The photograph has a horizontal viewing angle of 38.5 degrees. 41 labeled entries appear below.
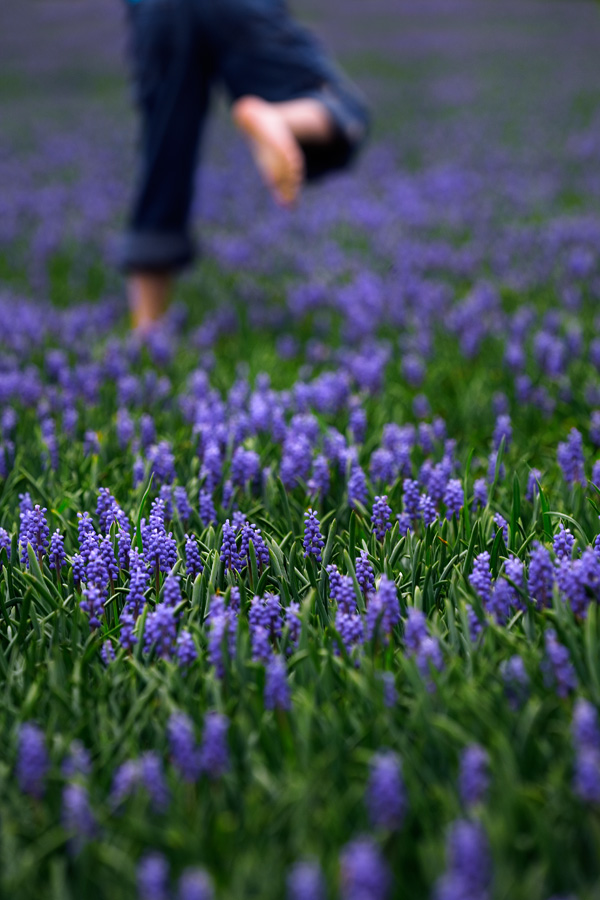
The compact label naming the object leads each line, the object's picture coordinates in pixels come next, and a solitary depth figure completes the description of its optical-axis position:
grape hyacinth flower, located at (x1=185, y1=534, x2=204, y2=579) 2.48
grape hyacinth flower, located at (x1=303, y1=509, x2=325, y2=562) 2.51
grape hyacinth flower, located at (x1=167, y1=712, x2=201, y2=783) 1.67
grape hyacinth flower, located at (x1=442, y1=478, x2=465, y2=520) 2.79
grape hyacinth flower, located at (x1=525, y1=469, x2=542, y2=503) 2.96
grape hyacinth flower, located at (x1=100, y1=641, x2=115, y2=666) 2.13
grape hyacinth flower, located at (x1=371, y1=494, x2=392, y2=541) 2.65
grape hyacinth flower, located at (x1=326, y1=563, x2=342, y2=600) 2.33
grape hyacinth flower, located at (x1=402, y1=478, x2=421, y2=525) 2.80
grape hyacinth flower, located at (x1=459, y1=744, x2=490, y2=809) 1.54
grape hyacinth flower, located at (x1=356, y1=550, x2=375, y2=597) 2.34
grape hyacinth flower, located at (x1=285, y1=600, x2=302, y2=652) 2.16
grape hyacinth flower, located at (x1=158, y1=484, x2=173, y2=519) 2.88
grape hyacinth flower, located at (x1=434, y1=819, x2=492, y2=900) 1.29
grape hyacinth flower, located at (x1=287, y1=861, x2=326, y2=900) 1.27
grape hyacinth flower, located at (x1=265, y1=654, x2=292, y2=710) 1.86
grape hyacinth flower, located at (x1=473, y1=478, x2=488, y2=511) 2.88
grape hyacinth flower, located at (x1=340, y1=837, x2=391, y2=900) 1.29
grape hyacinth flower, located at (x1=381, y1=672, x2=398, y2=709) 1.88
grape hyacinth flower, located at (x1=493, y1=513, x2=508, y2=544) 2.57
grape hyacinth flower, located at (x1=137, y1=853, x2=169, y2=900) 1.35
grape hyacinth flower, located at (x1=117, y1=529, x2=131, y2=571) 2.49
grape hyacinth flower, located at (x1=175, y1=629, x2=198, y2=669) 2.03
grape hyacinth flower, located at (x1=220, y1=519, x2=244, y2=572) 2.49
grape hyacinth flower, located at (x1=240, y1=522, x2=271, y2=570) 2.52
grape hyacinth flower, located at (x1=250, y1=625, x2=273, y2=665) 2.01
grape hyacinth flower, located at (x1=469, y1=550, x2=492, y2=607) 2.21
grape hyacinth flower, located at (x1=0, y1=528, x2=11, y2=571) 2.61
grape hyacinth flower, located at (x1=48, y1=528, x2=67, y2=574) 2.45
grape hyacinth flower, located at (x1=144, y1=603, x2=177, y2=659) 2.07
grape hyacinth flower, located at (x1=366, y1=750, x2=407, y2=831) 1.47
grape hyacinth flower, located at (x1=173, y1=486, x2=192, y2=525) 2.85
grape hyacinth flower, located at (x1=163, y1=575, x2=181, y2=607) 2.23
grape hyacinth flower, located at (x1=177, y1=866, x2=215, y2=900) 1.29
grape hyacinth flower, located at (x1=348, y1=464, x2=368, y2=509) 2.92
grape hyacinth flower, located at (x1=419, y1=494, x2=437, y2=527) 2.77
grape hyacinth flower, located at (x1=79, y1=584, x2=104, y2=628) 2.20
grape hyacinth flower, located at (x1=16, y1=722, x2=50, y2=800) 1.59
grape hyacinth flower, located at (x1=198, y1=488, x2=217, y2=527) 2.88
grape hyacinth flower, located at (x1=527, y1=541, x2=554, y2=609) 2.11
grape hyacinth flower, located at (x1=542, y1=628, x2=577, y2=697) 1.83
